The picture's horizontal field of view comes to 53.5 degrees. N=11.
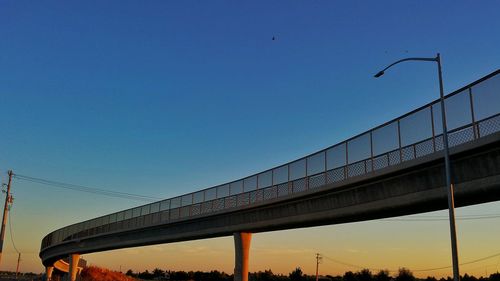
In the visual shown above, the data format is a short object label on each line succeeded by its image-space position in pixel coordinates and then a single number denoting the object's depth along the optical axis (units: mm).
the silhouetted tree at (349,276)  159800
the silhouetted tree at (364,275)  156875
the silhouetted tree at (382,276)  155512
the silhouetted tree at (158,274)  196425
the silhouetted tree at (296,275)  156875
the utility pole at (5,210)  54584
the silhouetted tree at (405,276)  154375
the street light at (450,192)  19688
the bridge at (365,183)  21922
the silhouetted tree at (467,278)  143712
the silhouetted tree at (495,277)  131275
